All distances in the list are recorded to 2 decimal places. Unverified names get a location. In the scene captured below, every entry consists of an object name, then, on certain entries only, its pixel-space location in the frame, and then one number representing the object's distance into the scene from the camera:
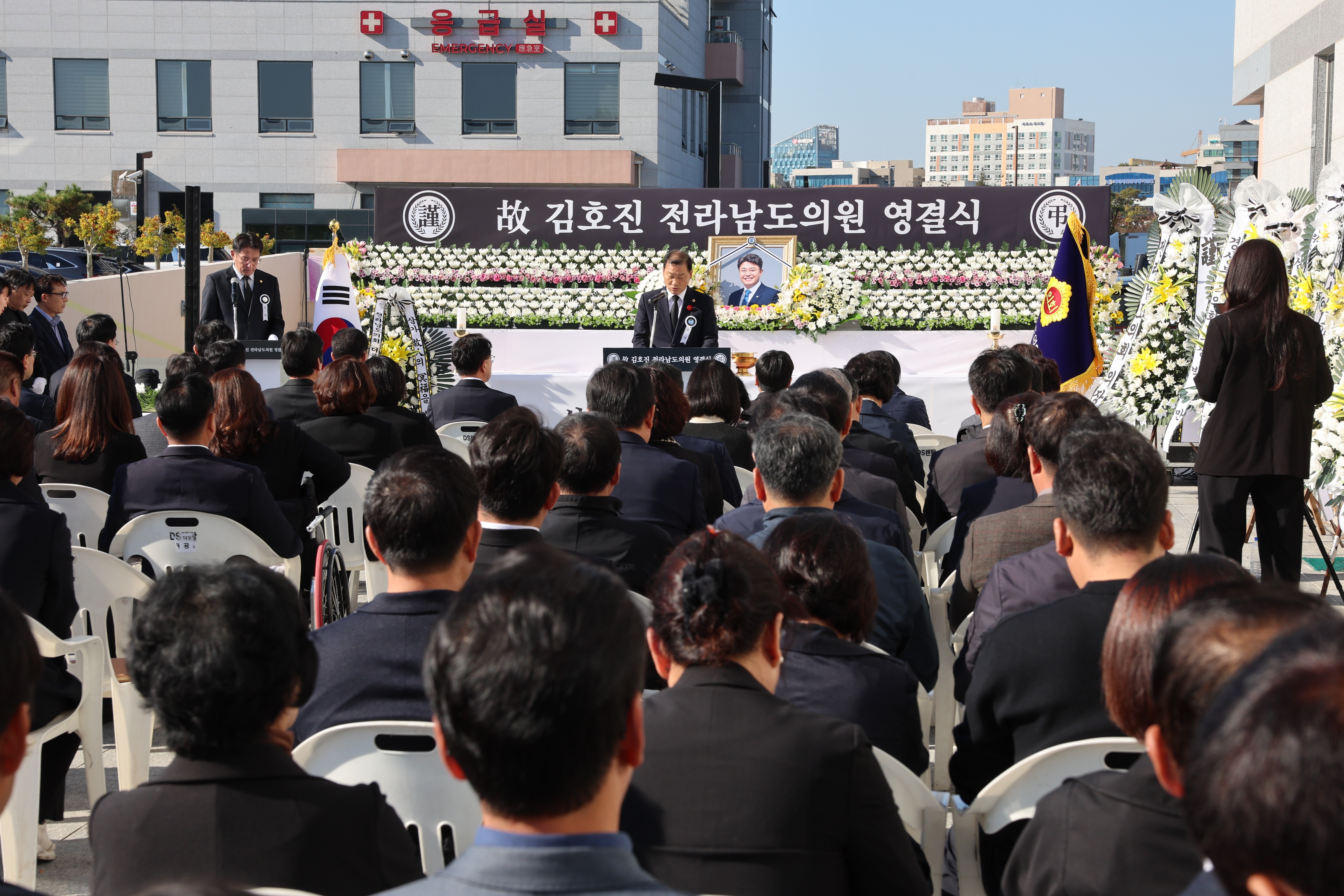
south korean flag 9.66
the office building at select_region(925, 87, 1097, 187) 181.00
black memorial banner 11.61
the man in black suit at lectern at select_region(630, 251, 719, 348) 8.73
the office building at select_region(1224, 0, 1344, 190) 13.52
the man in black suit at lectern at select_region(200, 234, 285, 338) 9.09
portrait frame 11.37
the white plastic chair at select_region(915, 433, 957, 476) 6.33
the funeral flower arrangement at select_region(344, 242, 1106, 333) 11.07
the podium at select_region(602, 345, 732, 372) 8.12
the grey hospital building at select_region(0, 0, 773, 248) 31.06
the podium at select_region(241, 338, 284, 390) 8.96
